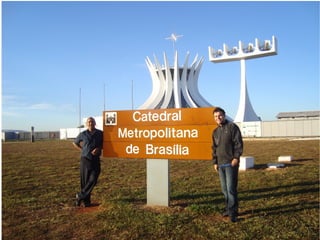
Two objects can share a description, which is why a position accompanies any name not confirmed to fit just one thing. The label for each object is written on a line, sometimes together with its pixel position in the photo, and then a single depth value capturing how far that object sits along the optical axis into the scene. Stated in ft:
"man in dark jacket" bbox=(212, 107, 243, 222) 18.97
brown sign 21.72
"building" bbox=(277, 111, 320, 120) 231.50
